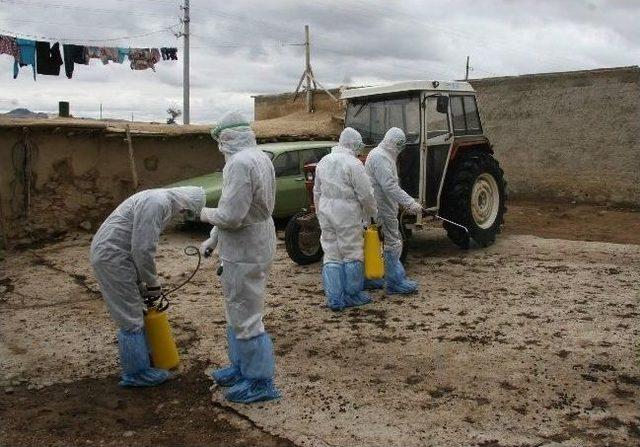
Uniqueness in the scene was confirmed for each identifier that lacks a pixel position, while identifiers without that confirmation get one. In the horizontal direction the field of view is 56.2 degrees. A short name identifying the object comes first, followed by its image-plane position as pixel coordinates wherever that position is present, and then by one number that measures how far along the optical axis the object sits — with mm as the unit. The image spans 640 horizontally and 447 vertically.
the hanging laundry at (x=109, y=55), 13844
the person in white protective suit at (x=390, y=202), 6094
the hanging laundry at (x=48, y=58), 12252
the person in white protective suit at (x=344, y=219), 5645
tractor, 7418
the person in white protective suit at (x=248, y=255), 3625
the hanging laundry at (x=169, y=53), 15602
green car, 9727
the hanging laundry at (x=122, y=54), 14383
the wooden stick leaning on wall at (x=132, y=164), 10375
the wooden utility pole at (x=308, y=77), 15688
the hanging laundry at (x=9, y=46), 11750
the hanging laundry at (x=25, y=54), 11945
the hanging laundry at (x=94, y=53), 13430
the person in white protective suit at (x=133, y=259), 3730
